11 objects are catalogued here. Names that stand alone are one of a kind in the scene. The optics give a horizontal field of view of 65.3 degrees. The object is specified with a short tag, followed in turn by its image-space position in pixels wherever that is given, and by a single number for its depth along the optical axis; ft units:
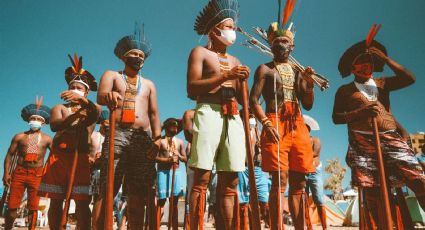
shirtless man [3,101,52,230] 24.80
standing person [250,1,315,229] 12.89
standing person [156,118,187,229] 27.35
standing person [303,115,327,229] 27.20
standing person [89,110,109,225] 25.92
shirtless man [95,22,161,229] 13.03
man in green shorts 10.69
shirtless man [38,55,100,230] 15.33
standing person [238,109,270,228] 22.97
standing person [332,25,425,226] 13.88
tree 138.80
